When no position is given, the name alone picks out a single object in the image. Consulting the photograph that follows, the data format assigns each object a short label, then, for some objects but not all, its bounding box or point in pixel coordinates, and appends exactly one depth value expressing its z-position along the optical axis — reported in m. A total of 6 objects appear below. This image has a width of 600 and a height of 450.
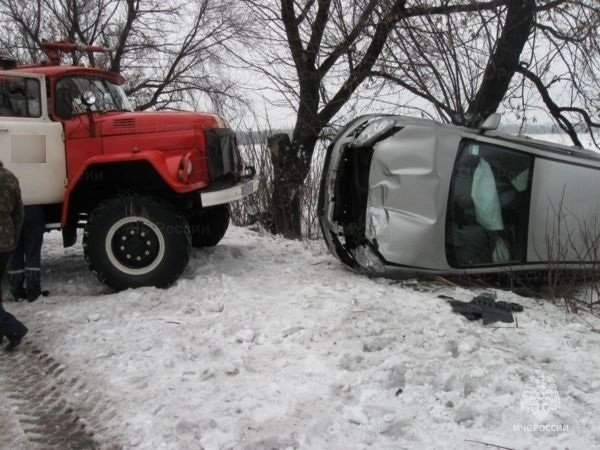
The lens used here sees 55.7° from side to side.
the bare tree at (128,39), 17.47
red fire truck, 5.66
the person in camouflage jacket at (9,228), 4.37
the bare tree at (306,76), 9.29
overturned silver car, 5.33
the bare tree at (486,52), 7.77
